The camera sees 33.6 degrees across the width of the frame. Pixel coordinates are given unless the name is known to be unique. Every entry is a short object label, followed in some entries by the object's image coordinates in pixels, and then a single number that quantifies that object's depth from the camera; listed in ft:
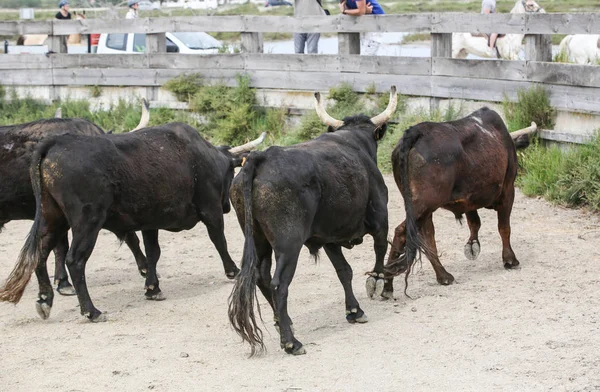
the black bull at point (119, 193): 25.98
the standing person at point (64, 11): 63.31
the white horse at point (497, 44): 58.58
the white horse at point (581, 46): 53.47
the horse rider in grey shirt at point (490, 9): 61.00
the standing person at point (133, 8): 67.21
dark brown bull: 27.20
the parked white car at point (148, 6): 164.76
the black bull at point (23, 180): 29.37
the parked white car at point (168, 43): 62.39
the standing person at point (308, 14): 50.96
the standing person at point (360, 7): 46.70
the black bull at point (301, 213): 22.75
